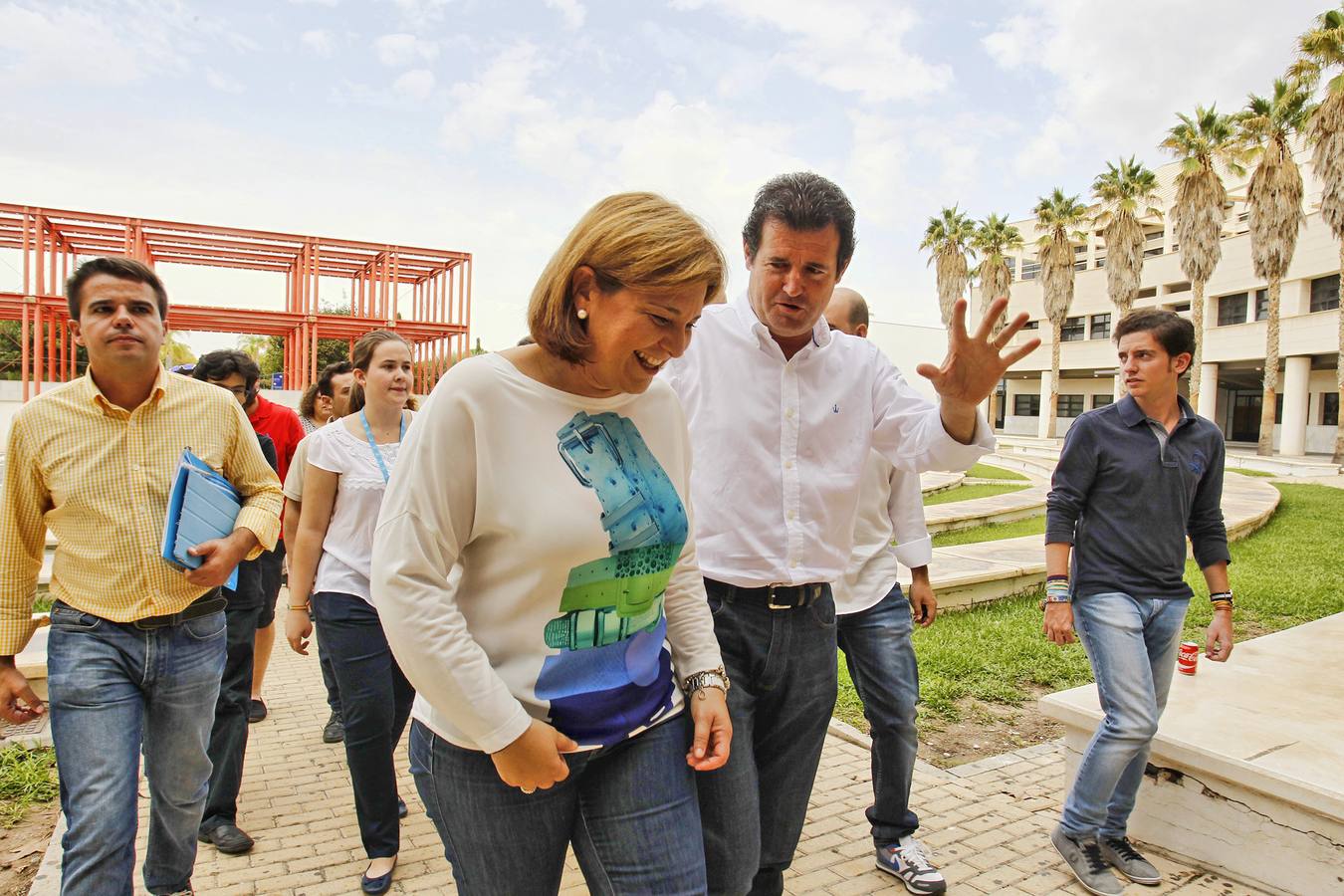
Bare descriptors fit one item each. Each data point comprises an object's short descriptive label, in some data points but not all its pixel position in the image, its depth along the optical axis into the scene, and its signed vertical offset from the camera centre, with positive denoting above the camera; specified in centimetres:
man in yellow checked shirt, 247 -60
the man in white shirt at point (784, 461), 244 -15
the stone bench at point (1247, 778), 317 -140
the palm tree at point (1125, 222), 3478 +830
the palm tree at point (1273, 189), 2595 +753
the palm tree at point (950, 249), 4334 +860
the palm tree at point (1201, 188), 2902 +839
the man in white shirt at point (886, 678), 340 -107
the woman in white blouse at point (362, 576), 333 -74
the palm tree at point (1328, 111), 2311 +880
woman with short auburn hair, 156 -34
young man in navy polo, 335 -56
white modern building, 3356 +383
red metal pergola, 1783 +308
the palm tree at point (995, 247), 4250 +858
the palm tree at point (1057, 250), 3912 +801
